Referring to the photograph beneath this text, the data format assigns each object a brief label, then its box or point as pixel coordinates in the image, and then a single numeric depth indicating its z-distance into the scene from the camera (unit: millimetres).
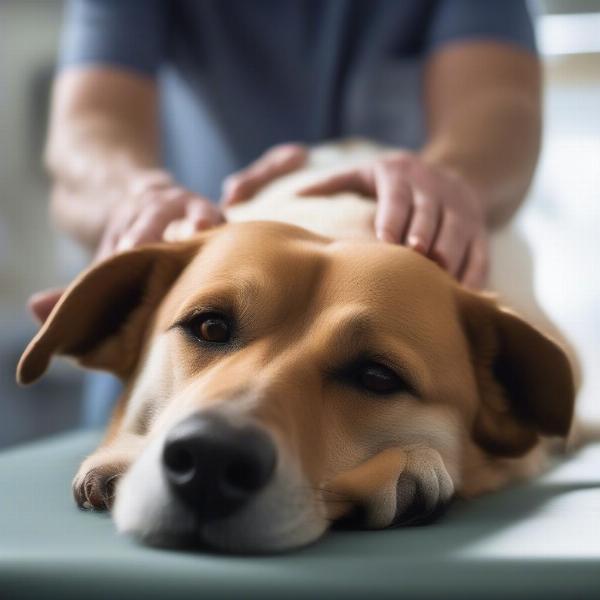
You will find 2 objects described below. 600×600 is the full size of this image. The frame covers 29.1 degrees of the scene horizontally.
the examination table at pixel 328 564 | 407
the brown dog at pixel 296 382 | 451
